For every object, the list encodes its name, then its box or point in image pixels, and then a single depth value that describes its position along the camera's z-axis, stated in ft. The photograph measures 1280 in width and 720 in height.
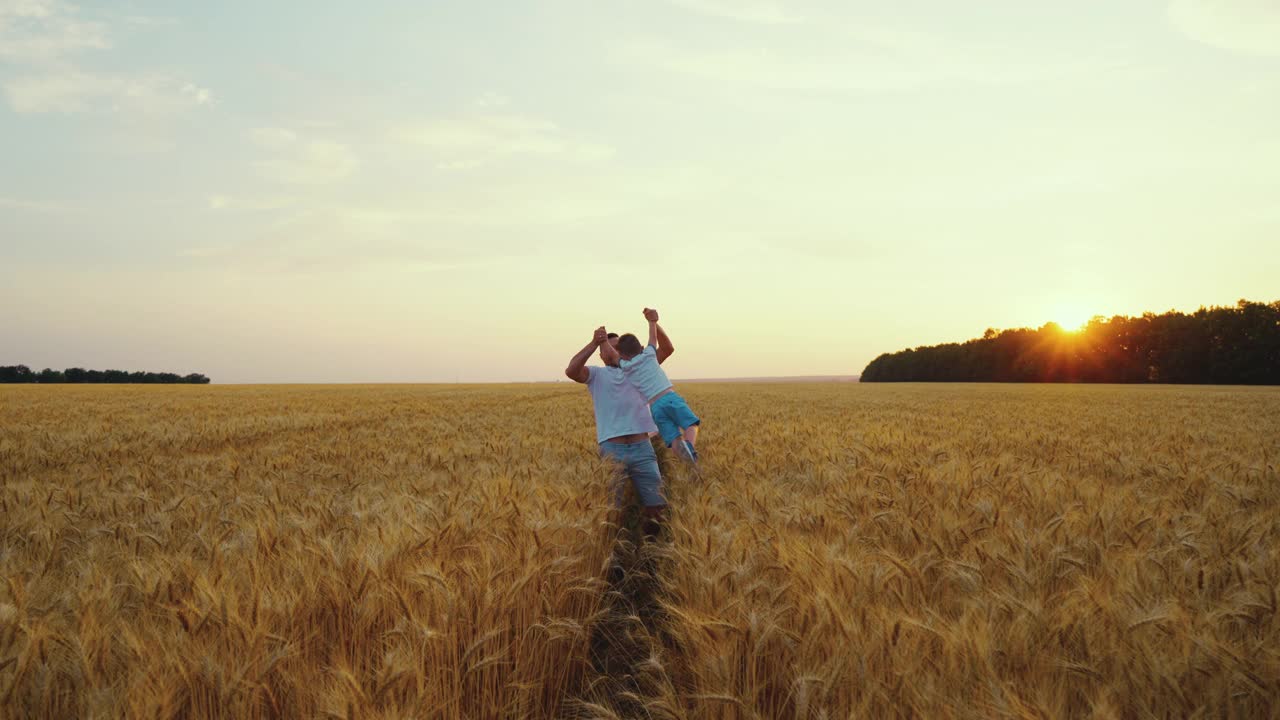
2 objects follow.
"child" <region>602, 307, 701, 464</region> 18.48
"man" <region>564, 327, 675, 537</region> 16.21
